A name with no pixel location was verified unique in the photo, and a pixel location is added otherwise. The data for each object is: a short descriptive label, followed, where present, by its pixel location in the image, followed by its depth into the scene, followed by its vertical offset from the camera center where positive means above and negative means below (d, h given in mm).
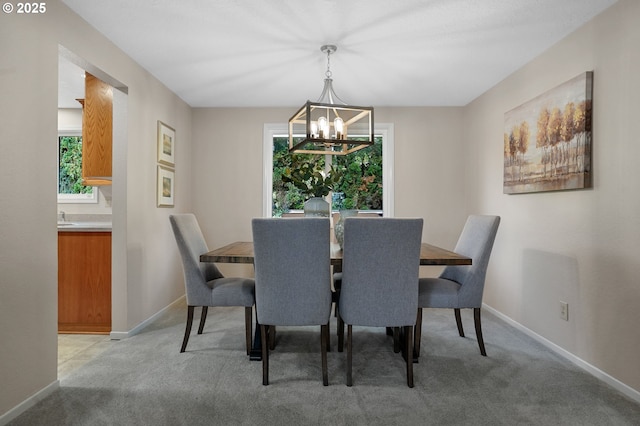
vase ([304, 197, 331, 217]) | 2941 +4
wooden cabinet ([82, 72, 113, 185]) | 3260 +657
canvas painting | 2506 +531
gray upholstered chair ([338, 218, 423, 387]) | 2084 -371
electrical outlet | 2695 -709
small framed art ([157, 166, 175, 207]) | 3686 +203
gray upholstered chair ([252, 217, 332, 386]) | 2082 -375
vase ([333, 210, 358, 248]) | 2871 -121
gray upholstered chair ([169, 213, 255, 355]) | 2598 -567
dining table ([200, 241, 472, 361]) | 2277 -307
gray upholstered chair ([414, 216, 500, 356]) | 2561 -540
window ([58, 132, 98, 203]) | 4473 +382
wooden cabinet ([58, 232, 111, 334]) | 3107 -600
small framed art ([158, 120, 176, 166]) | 3691 +630
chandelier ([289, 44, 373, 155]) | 2582 +565
